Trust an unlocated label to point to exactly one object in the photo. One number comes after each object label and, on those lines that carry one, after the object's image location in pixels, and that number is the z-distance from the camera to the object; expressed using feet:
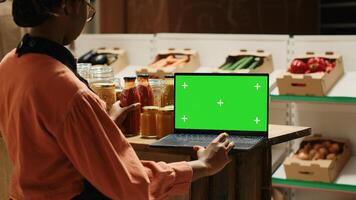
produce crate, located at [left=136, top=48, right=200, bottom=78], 12.21
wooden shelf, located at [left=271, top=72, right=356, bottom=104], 10.71
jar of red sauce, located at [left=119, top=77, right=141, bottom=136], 7.48
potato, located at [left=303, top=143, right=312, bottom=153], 11.23
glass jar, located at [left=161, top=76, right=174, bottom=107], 7.73
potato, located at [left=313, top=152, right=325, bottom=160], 10.91
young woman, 4.99
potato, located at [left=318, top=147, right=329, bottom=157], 10.94
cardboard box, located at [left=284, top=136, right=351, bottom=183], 10.60
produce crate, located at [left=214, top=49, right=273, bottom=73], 11.83
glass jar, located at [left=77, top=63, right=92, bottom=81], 8.38
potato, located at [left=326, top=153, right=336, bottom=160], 10.73
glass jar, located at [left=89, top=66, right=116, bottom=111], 7.69
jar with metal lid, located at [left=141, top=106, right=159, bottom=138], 7.40
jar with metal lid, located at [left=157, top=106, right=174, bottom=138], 7.36
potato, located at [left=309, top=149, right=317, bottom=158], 11.02
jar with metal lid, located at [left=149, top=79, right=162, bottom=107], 7.82
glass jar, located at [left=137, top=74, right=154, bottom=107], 7.72
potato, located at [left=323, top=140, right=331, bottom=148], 11.20
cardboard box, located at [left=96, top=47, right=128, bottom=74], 13.33
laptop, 6.92
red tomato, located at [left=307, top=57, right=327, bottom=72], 11.16
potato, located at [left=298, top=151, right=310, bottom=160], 11.00
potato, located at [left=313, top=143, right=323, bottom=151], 11.10
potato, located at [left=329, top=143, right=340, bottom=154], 10.94
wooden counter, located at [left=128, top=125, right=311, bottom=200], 7.20
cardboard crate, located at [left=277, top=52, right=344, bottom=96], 10.79
